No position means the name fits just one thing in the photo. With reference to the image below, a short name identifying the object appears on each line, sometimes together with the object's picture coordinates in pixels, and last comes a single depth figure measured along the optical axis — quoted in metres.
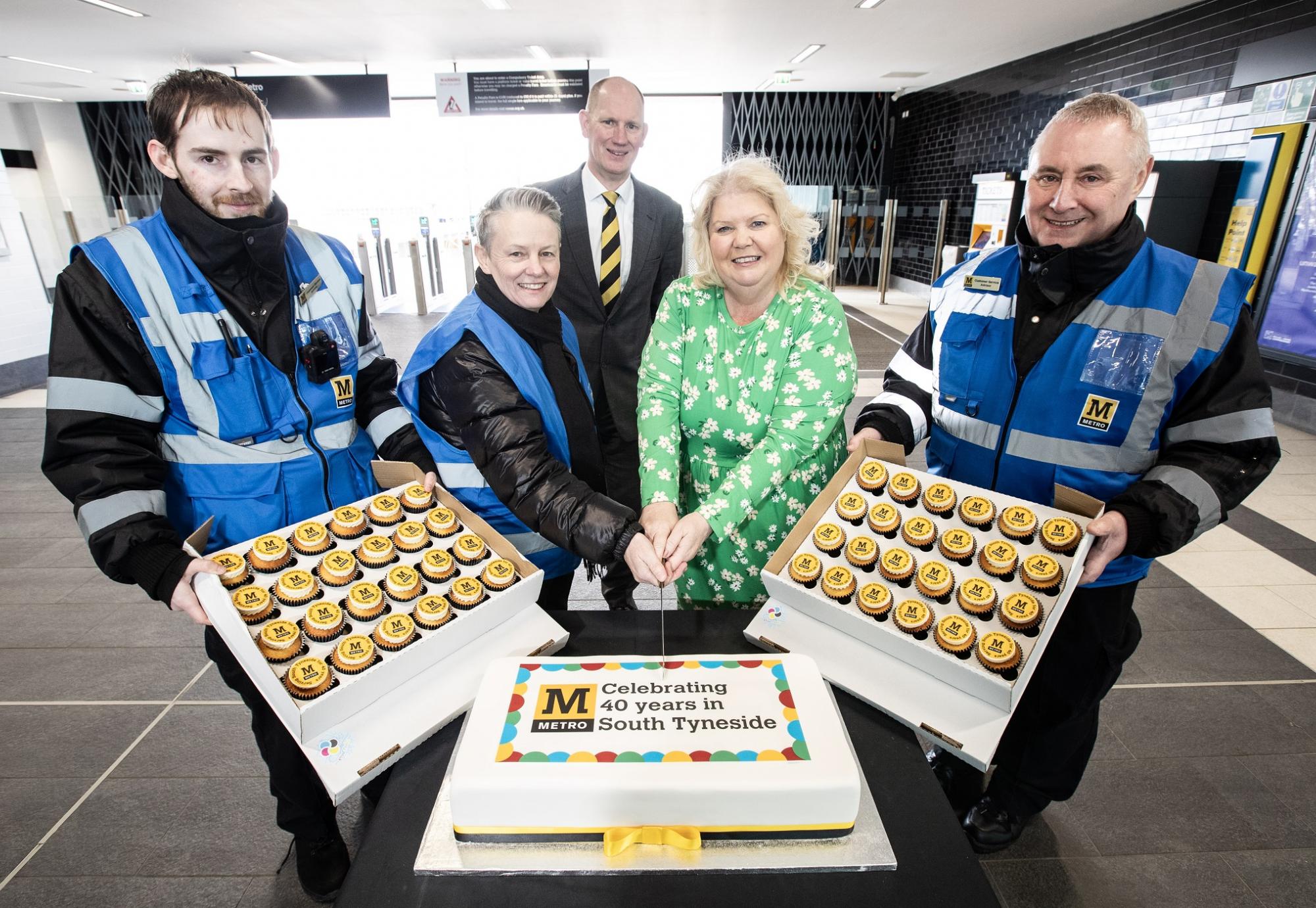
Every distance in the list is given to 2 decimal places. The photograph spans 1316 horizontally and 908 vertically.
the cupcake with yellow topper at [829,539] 1.13
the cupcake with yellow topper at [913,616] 0.99
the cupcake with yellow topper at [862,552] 1.10
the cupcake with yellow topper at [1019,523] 1.07
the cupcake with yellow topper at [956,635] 0.95
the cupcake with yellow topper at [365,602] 1.01
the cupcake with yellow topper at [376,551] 1.11
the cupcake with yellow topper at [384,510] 1.19
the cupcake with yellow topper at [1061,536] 1.02
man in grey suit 2.43
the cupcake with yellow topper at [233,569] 1.01
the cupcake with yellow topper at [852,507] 1.18
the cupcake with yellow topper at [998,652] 0.91
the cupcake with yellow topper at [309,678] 0.87
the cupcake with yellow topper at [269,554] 1.05
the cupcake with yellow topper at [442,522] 1.18
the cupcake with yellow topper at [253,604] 0.96
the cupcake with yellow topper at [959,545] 1.08
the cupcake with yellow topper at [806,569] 1.09
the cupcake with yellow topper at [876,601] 1.03
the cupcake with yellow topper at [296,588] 1.01
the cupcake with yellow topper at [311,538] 1.10
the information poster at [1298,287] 4.36
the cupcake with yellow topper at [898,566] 1.08
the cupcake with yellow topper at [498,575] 1.07
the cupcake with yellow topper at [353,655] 0.92
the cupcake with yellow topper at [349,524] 1.16
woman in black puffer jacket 1.21
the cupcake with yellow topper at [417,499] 1.23
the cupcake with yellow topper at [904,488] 1.19
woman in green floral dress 1.38
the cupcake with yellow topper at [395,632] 0.95
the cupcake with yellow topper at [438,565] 1.09
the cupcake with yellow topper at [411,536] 1.14
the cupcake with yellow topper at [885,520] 1.15
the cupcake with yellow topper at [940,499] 1.15
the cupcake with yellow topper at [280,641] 0.92
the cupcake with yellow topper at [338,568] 1.06
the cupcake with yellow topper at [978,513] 1.12
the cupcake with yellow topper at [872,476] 1.22
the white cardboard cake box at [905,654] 0.88
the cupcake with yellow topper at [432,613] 0.99
